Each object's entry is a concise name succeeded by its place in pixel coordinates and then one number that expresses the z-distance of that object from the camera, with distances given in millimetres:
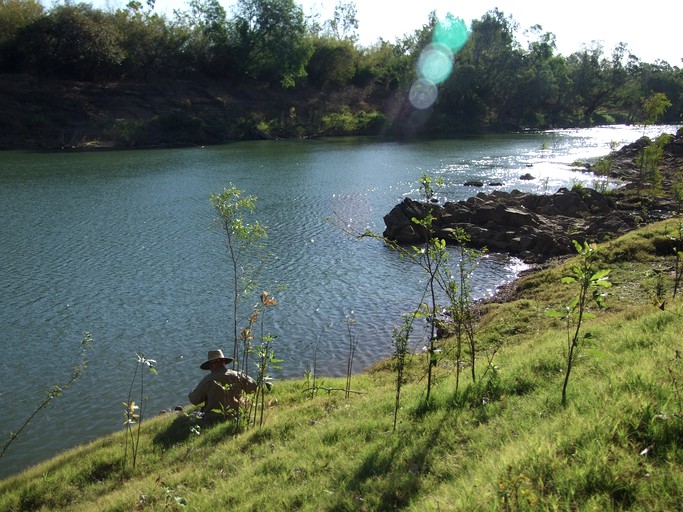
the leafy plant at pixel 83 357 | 14960
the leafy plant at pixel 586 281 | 6829
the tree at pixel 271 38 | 99062
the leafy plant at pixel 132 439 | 9797
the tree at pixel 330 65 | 110938
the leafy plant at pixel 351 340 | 16488
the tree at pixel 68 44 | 79562
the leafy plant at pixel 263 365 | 9855
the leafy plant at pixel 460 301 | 9469
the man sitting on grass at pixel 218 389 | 11188
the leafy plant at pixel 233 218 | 13430
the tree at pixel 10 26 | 80688
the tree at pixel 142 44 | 88538
